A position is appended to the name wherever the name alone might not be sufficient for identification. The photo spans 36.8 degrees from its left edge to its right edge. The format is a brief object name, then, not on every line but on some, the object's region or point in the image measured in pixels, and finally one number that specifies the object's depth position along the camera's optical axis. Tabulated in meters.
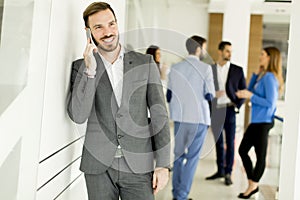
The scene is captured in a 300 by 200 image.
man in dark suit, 3.71
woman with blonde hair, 3.34
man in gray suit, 1.64
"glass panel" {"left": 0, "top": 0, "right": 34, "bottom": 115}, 1.38
